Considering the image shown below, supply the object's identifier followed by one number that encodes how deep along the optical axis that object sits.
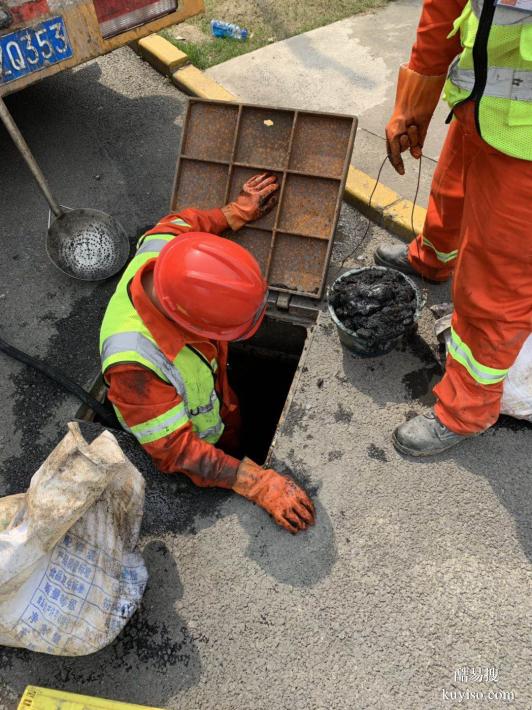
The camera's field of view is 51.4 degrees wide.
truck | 3.36
